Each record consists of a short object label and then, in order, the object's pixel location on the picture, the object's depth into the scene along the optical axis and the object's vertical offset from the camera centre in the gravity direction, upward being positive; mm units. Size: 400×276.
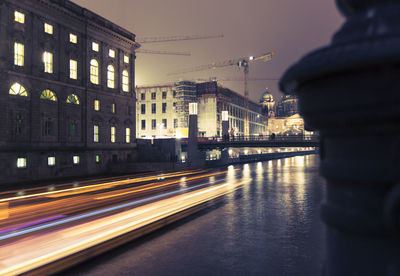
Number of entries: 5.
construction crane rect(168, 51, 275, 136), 163012 +49304
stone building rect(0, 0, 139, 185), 33750 +8044
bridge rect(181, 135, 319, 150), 52125 +314
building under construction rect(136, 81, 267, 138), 94625 +13261
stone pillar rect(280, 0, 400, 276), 1620 +105
